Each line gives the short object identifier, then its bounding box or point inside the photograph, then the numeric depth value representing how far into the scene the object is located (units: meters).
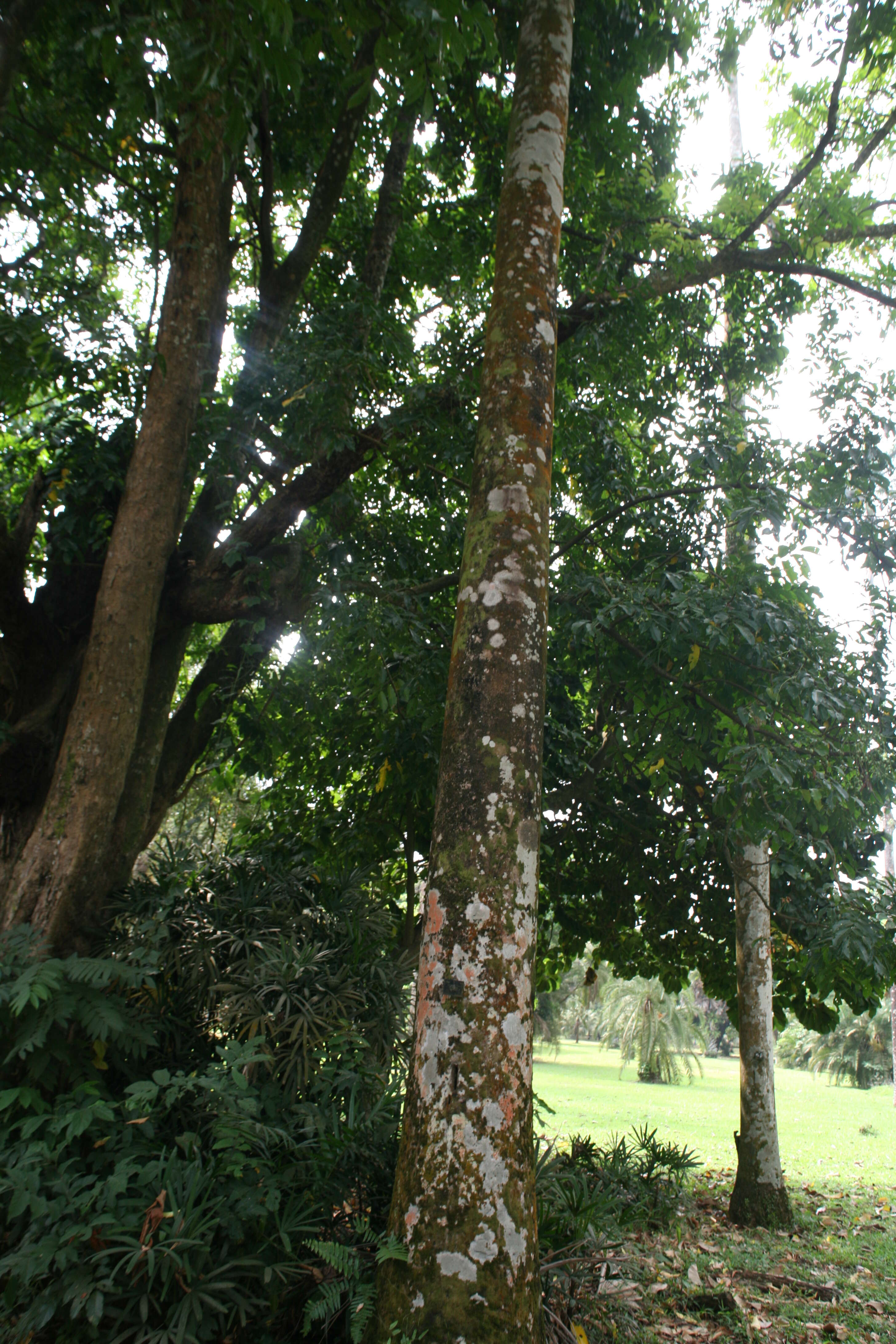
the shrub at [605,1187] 3.39
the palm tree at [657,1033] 20.61
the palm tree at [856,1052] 27.00
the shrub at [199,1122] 2.68
